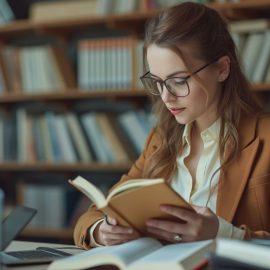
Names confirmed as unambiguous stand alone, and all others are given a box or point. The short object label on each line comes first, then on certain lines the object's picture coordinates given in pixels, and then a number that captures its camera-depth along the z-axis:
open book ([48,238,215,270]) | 1.09
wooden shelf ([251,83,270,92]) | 2.80
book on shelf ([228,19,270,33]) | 2.79
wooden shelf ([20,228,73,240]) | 3.36
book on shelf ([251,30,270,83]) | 2.81
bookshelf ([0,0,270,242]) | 3.02
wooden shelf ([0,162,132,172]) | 3.20
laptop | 1.37
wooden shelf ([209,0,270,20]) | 2.77
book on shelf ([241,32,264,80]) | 2.84
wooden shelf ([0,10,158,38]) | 3.08
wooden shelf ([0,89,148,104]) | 3.14
